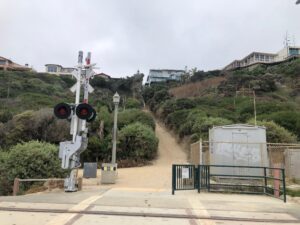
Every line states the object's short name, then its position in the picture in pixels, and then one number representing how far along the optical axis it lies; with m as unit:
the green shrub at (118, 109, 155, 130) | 27.77
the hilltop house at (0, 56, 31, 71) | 67.27
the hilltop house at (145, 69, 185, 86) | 80.04
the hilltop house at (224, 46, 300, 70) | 70.22
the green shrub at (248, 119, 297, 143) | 18.61
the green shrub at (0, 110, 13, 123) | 29.11
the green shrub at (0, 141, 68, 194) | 11.01
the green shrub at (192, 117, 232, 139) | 23.85
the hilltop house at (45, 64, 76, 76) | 84.16
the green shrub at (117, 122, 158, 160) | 22.24
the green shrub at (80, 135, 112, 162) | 22.25
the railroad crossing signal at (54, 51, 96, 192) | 8.48
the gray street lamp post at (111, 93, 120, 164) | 13.55
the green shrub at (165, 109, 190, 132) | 30.85
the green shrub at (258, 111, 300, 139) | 23.49
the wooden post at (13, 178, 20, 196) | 8.93
